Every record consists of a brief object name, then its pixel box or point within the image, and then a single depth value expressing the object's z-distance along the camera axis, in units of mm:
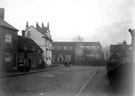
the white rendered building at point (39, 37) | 50156
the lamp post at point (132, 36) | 9215
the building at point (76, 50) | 84875
